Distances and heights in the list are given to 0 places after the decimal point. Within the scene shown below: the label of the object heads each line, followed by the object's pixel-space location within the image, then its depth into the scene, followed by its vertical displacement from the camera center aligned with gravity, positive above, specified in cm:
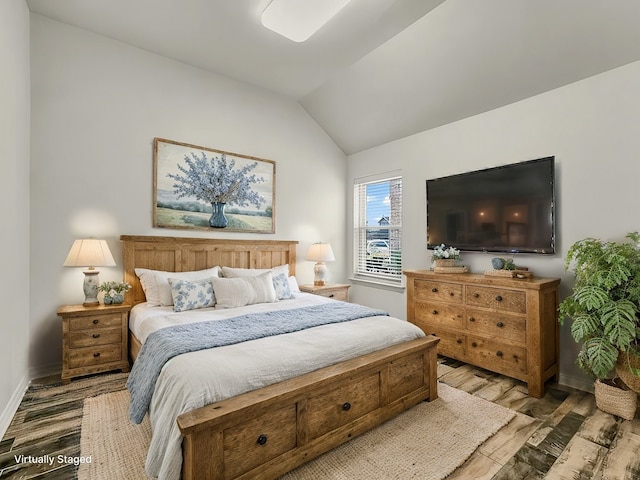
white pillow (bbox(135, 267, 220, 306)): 300 -40
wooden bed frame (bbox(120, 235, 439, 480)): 139 -93
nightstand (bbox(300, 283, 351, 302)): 402 -63
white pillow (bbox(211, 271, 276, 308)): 297 -48
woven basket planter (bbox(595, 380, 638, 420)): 216 -110
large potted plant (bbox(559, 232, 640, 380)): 206 -42
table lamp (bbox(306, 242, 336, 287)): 419 -21
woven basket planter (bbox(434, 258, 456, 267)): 332 -22
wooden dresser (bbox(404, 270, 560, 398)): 253 -72
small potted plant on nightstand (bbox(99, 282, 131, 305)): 291 -47
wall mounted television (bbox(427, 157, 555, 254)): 279 +32
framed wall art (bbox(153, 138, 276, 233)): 342 +61
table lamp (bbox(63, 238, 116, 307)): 270 -16
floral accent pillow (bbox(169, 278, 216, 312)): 283 -49
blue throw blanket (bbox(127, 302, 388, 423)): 180 -61
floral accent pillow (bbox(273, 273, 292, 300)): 336 -49
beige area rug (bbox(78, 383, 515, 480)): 167 -121
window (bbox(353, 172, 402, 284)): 434 +19
